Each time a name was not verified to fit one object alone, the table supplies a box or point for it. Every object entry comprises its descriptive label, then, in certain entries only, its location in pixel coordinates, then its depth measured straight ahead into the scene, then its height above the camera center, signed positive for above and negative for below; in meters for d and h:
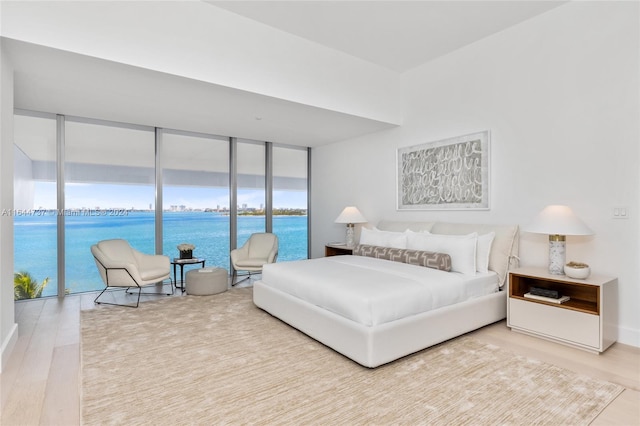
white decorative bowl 2.93 -0.52
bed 2.57 -0.70
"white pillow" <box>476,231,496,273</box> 3.63 -0.43
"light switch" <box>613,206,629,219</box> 3.01 -0.01
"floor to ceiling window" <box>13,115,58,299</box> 4.51 +0.05
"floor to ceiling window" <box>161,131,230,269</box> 5.65 +0.27
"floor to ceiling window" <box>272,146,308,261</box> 6.76 +0.20
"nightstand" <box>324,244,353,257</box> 5.49 -0.65
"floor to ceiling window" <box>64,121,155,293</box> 4.91 +0.28
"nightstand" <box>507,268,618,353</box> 2.80 -0.87
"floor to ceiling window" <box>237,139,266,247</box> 6.32 +0.43
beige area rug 1.96 -1.16
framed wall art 4.14 +0.48
